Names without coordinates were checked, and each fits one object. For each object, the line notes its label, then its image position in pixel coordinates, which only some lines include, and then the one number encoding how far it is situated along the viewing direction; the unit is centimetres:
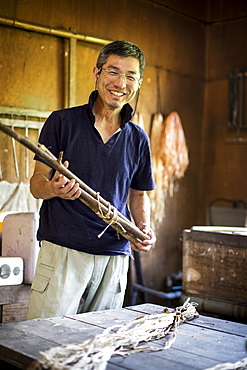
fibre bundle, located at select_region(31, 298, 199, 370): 159
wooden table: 169
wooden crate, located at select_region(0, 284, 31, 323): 312
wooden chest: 306
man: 237
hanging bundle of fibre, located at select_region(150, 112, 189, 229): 516
